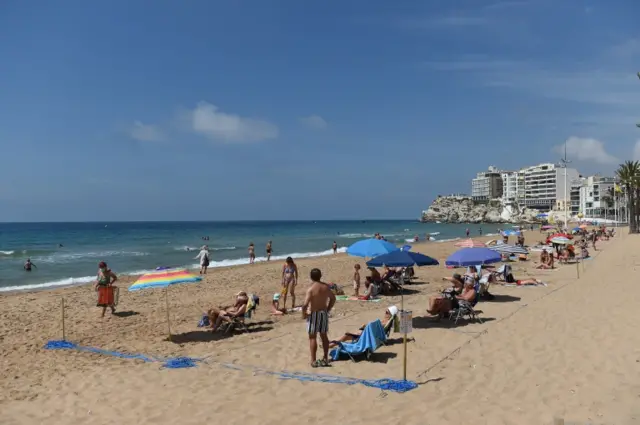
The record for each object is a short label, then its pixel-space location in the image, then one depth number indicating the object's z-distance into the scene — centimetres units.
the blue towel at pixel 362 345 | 788
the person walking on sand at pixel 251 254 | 3195
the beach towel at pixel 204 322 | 1089
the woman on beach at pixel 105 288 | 1257
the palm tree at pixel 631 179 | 6166
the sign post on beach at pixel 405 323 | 654
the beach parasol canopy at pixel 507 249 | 1842
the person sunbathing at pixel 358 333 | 830
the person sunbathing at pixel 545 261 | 2175
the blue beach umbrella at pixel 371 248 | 1213
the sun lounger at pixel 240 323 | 1023
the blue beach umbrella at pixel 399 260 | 1090
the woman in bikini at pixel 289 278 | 1259
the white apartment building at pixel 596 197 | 12089
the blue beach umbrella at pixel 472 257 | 1126
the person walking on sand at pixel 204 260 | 2436
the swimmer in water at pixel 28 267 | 3036
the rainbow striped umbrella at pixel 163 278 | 945
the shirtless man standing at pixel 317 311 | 751
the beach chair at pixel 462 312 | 1021
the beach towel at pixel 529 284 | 1590
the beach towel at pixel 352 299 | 1385
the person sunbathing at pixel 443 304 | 1020
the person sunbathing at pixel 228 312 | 1023
